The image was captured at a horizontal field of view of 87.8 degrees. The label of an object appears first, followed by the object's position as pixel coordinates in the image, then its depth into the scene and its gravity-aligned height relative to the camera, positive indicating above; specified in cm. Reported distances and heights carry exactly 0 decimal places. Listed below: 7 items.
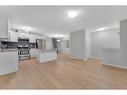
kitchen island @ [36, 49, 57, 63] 417 -62
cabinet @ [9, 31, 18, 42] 424 +67
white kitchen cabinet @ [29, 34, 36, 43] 535 +68
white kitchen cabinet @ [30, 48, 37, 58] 533 -52
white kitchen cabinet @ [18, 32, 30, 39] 473 +86
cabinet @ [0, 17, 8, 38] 257 +76
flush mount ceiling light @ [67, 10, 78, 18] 233 +123
